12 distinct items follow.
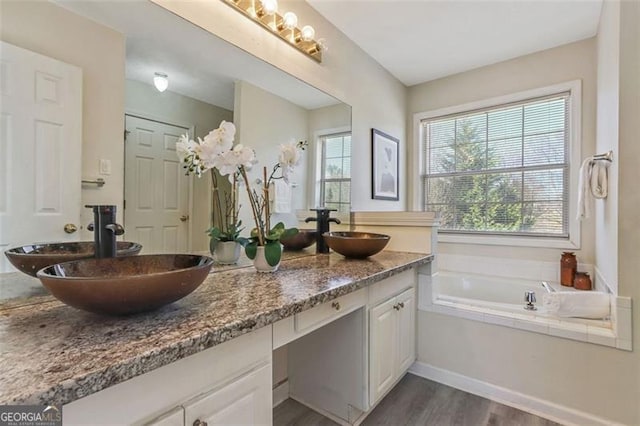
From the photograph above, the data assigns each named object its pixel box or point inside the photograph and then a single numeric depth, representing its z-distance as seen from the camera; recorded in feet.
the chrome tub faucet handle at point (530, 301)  7.04
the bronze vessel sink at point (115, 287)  2.31
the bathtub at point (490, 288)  8.87
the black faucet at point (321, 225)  7.11
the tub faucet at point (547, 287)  7.82
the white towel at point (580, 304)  5.98
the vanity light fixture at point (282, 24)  5.65
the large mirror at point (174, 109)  3.84
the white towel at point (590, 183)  6.65
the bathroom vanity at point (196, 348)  1.89
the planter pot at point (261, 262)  4.68
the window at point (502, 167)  9.13
